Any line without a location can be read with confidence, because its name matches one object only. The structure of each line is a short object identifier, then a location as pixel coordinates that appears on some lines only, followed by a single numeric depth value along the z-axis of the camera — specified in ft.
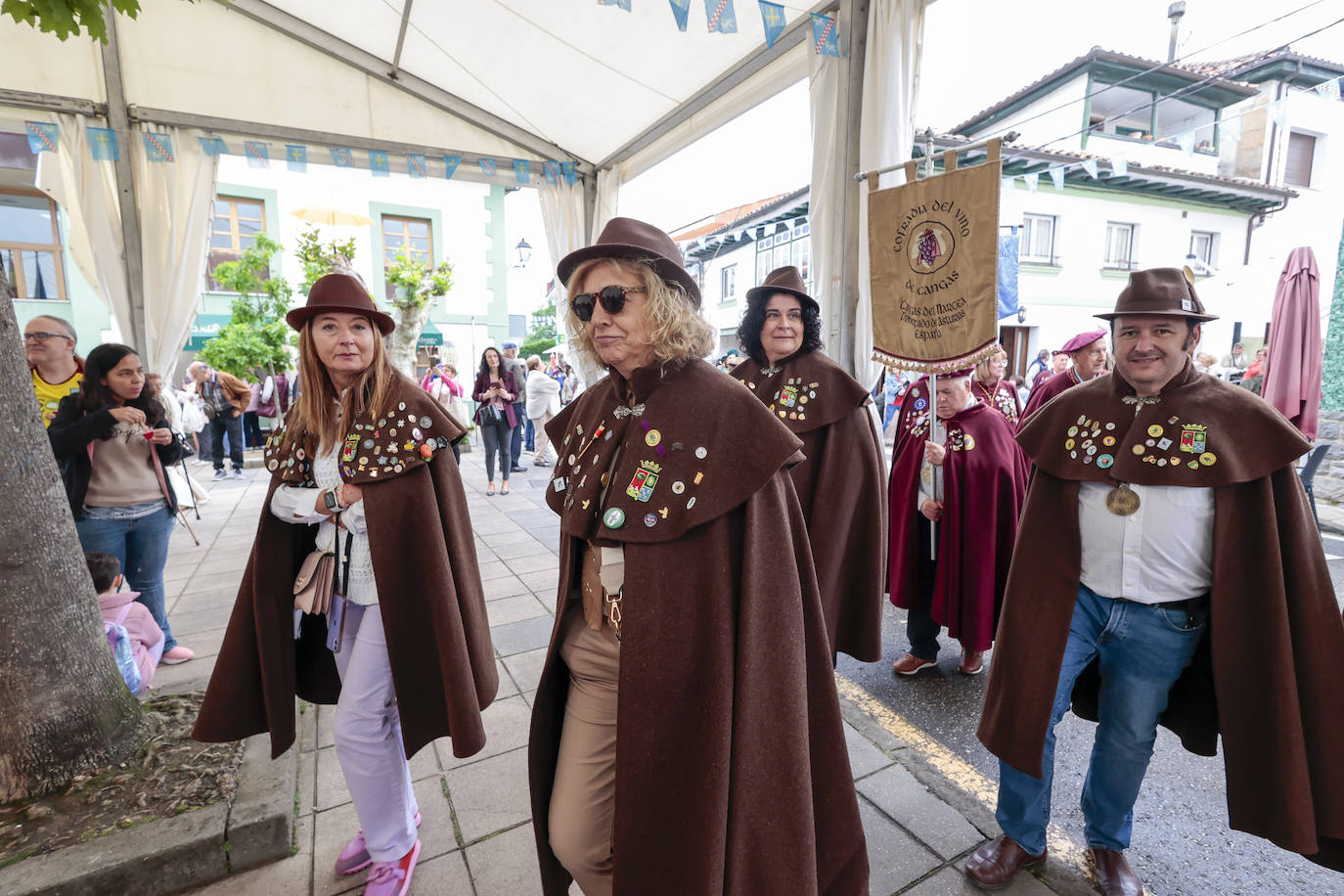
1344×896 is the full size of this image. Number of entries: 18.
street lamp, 59.93
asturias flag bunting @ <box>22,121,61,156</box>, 19.66
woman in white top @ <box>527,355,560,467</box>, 33.60
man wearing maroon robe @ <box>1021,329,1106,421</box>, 15.78
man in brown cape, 6.27
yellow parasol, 56.03
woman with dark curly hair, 10.39
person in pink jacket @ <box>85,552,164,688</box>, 10.69
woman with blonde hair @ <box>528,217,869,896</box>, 4.91
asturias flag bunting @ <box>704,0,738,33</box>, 14.03
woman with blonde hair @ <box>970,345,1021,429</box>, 13.80
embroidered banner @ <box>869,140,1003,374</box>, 9.86
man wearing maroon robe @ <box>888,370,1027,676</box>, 11.62
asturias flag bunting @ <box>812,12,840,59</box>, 14.83
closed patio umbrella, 21.88
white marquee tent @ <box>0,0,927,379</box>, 17.43
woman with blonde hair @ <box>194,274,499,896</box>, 6.93
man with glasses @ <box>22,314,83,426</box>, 11.76
